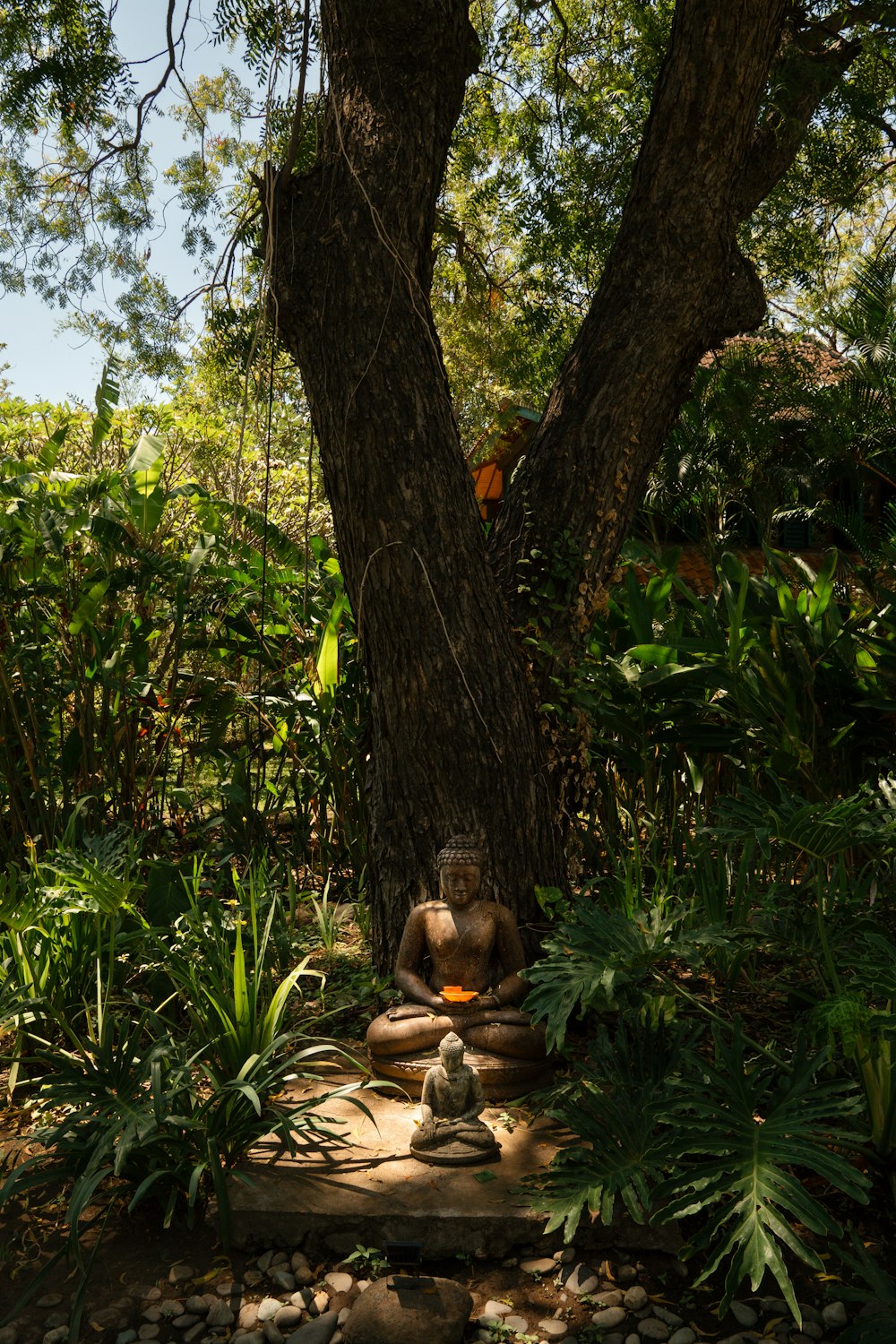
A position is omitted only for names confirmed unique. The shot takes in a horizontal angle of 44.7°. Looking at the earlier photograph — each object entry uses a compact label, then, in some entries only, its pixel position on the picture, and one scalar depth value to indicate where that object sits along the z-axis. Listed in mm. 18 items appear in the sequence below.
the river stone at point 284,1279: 2529
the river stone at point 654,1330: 2316
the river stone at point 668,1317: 2346
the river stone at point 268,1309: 2424
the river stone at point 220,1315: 2408
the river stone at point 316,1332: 2326
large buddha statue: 3195
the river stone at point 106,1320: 2410
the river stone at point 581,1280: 2471
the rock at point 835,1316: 2328
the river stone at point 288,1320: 2404
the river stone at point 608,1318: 2348
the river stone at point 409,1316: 2264
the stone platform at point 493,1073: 3168
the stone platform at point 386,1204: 2590
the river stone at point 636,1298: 2404
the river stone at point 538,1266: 2555
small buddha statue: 2846
